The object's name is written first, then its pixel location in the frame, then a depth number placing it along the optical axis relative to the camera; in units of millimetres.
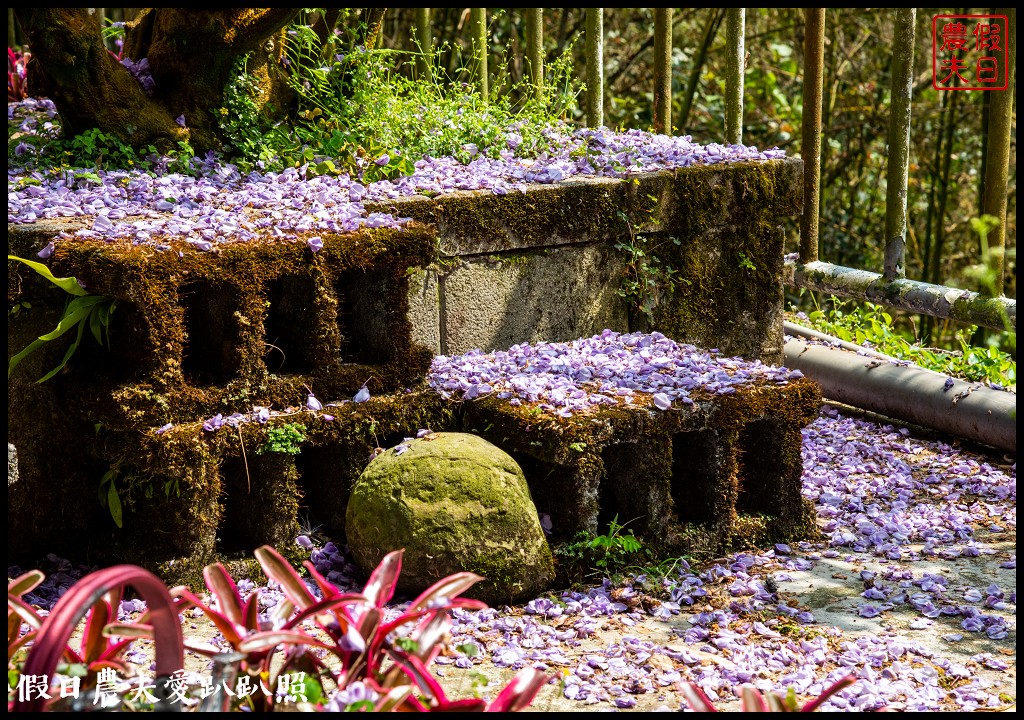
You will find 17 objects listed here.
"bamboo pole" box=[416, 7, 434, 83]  6159
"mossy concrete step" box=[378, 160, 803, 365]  4469
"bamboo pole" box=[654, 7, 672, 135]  5859
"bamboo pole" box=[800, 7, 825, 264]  5746
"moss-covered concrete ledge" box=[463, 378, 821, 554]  3779
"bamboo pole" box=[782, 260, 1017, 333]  5180
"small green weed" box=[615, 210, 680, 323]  4883
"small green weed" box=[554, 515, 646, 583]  3758
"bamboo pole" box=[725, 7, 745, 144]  5809
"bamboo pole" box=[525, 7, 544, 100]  6020
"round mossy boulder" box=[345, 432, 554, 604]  3516
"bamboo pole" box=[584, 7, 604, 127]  5859
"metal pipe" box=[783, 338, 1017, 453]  5141
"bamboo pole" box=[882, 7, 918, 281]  5453
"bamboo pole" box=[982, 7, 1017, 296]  5090
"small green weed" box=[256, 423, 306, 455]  3686
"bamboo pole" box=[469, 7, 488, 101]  5934
